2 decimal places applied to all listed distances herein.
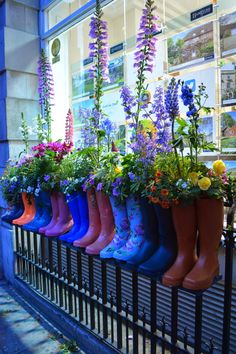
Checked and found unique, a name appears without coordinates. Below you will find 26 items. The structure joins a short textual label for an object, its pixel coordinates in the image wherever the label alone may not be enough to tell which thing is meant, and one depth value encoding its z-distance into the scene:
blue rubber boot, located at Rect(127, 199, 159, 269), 1.83
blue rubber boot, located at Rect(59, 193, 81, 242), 2.40
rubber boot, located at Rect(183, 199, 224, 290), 1.62
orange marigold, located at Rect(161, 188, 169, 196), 1.64
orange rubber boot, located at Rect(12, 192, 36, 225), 3.01
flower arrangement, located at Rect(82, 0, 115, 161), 2.45
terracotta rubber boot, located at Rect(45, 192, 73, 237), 2.57
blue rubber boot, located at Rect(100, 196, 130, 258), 2.01
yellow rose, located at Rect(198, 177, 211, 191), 1.60
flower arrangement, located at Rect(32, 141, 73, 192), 2.68
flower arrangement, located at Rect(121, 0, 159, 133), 2.11
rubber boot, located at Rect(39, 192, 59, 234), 2.67
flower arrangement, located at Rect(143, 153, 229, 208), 1.62
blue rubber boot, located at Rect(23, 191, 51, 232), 2.81
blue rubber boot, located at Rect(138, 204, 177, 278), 1.73
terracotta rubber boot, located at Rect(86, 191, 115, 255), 2.13
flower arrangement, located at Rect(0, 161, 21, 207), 3.18
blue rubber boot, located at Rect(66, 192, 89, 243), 2.34
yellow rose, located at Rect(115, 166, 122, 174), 2.01
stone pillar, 3.83
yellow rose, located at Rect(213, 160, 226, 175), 1.67
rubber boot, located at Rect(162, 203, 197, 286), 1.67
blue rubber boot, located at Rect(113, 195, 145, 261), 1.89
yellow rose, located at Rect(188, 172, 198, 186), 1.63
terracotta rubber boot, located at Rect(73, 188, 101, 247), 2.22
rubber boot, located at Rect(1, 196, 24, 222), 3.23
